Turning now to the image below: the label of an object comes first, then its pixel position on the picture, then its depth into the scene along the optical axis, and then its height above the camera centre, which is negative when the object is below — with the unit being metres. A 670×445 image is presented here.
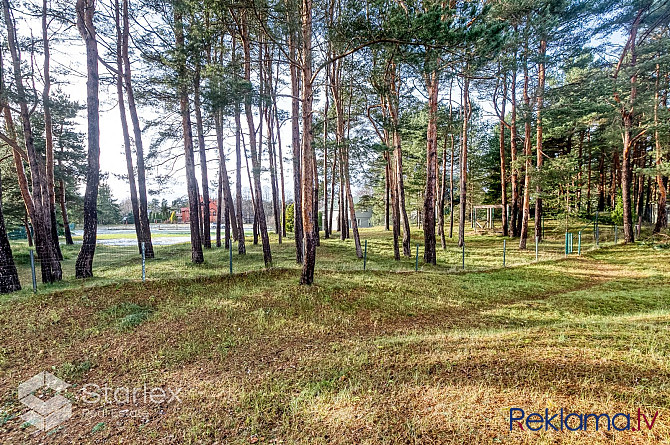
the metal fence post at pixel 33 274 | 5.97 -1.17
